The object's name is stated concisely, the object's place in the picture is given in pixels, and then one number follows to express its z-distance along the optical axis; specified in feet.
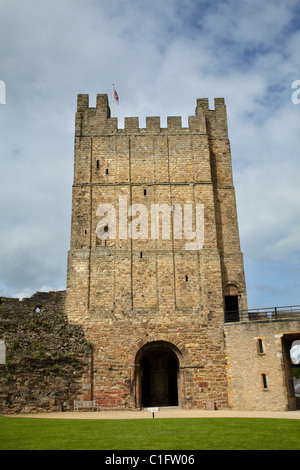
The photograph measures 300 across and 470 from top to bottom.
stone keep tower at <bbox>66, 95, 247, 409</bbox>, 72.64
